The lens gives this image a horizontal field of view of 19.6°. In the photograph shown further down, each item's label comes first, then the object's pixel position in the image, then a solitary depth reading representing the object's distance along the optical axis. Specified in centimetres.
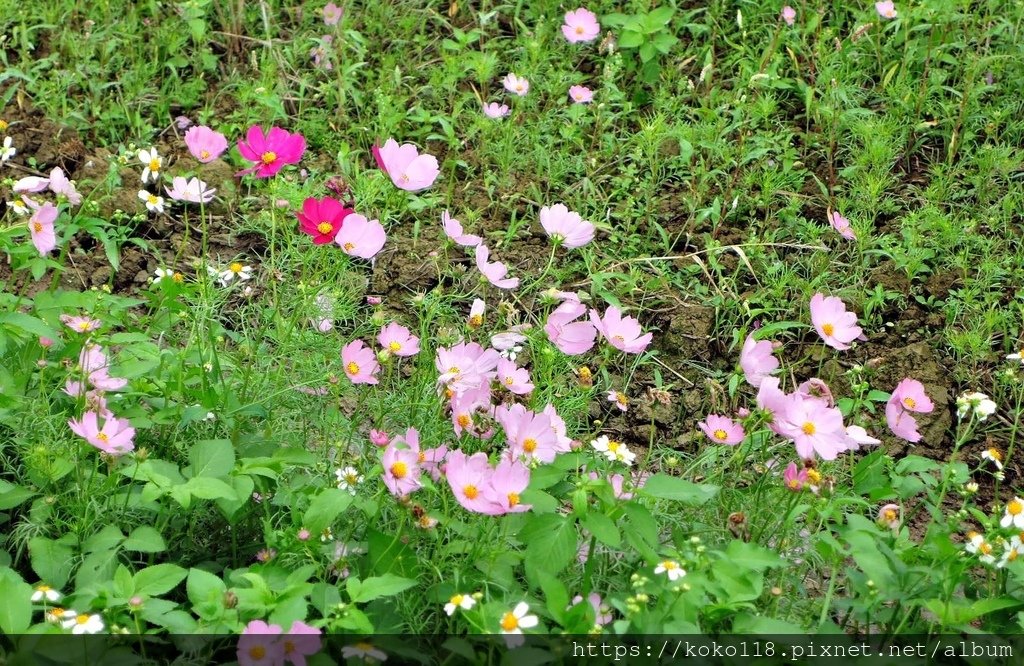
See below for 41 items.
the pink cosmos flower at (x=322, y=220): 243
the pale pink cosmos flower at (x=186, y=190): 253
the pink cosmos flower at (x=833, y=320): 256
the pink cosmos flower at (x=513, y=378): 247
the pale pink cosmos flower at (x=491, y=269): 251
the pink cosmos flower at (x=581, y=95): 312
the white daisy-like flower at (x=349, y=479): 242
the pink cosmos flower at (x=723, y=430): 248
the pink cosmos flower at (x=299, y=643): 226
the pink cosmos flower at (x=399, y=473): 232
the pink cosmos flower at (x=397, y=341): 247
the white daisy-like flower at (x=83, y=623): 226
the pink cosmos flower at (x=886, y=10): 322
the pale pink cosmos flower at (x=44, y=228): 253
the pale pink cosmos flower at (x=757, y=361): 248
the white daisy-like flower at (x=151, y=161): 266
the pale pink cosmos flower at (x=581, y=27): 325
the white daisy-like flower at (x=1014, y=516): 240
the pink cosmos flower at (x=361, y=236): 248
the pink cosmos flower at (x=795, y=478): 236
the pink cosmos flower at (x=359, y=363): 247
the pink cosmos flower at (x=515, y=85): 314
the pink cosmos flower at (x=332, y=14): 323
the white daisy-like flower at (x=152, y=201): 268
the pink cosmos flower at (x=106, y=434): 238
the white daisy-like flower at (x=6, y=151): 273
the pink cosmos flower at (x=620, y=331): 250
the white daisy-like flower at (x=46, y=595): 229
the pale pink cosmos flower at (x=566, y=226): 256
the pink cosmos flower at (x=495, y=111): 307
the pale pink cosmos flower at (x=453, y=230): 250
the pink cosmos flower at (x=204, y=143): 250
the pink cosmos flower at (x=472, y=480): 231
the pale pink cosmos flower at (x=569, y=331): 248
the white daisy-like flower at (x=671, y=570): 234
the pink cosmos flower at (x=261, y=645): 227
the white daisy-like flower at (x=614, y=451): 243
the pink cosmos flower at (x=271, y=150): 247
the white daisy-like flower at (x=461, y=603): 229
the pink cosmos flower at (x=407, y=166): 251
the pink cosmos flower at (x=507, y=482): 232
